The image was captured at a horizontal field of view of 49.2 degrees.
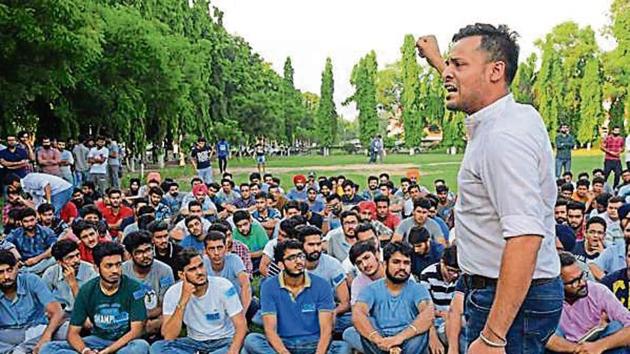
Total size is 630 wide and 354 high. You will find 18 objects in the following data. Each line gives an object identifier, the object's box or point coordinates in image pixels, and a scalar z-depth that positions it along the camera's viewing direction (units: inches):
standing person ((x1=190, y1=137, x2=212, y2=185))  609.6
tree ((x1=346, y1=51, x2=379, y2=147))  2048.5
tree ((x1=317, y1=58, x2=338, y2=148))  2170.3
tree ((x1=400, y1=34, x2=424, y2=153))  1962.4
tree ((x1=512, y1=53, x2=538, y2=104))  1780.3
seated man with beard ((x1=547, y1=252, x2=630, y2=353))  163.8
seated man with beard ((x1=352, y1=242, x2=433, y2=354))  183.0
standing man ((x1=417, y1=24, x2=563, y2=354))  63.9
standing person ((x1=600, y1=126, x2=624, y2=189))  573.6
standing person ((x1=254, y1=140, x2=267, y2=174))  1025.5
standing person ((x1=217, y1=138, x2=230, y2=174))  874.1
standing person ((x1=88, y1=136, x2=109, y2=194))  541.0
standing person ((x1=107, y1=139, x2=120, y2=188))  615.5
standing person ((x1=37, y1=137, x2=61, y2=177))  485.4
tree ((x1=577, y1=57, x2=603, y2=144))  1603.1
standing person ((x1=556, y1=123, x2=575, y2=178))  608.1
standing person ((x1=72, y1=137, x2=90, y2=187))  555.5
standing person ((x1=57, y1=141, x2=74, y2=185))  497.7
